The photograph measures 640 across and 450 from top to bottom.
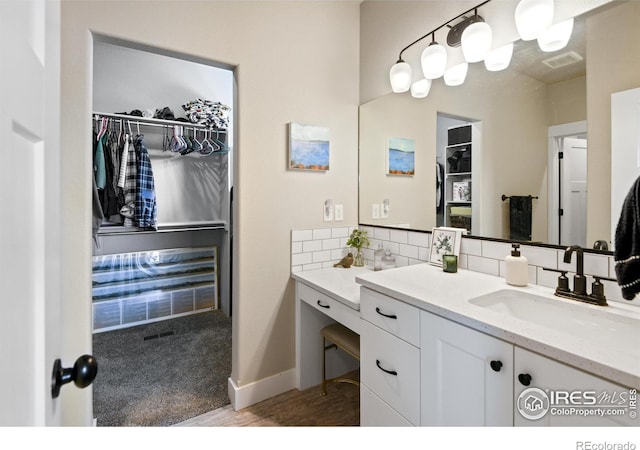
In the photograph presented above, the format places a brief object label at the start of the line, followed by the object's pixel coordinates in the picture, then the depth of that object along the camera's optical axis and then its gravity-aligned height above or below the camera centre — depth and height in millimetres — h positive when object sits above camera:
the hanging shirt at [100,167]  2387 +428
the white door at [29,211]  365 +14
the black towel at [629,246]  807 -70
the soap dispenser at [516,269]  1254 -207
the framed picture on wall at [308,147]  1884 +485
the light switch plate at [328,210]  2074 +73
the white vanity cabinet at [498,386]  703 -462
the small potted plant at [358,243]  2102 -161
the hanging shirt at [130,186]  2553 +296
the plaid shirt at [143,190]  2561 +261
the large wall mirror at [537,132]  1119 +420
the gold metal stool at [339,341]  1653 -709
